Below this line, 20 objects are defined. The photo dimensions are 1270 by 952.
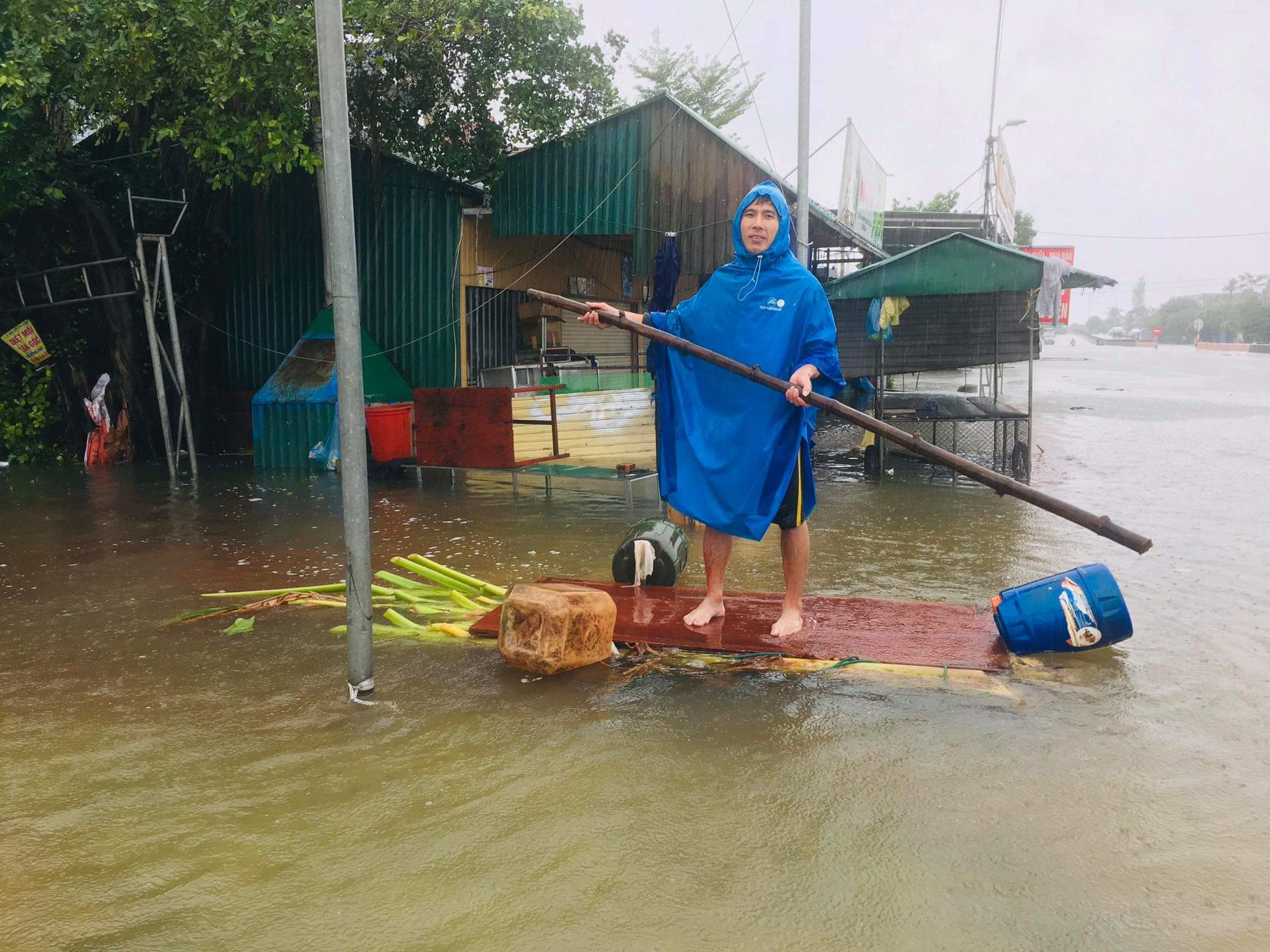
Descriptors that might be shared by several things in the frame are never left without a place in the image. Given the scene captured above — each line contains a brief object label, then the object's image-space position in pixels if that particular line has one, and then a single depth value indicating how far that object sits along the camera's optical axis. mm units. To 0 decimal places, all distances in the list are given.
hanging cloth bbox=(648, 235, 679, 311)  11344
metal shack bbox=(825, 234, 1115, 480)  9953
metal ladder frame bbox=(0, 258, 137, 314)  11133
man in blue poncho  4324
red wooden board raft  4137
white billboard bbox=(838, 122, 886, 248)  14078
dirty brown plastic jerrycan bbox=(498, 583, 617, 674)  3957
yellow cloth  10977
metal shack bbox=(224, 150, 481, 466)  12383
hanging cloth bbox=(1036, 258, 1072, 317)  10203
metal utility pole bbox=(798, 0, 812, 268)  9242
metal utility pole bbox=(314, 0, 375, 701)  3307
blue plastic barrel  4074
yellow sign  12461
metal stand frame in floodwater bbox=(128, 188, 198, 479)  10812
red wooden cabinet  9484
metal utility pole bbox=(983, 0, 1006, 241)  22109
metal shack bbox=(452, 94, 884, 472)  10742
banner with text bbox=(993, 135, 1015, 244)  20911
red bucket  10773
